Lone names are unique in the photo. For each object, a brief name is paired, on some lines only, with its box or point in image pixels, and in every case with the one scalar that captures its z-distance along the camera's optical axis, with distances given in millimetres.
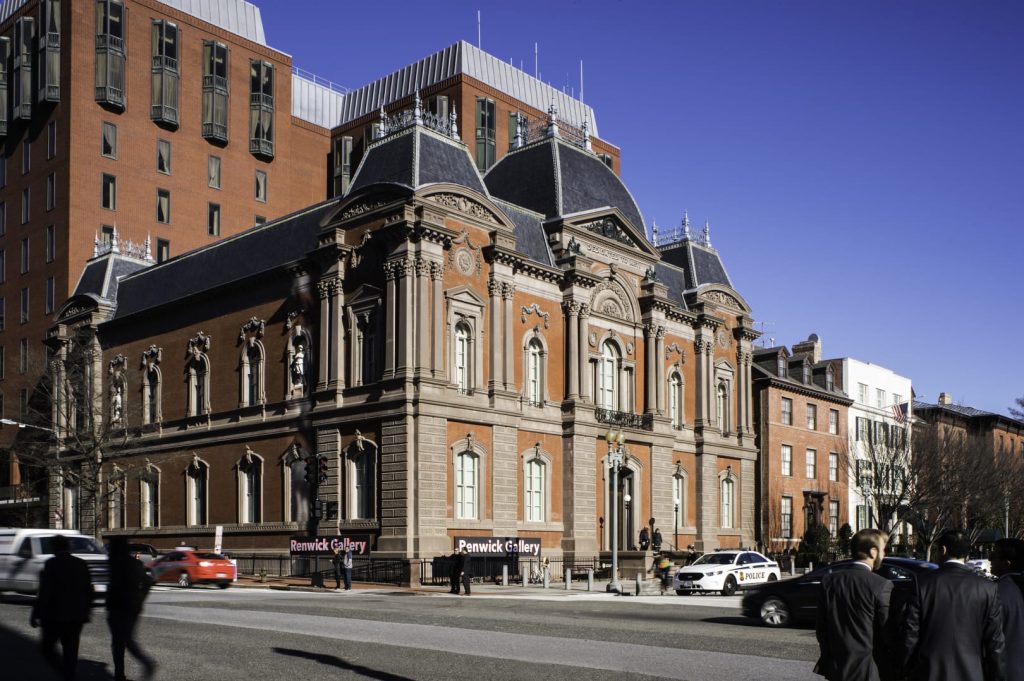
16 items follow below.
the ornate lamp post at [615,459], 41516
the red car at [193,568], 39219
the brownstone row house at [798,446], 68438
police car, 38312
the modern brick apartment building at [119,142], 68375
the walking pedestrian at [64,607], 13031
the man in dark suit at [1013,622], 8938
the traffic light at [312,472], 43191
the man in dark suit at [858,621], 9125
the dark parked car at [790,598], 25016
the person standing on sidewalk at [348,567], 39200
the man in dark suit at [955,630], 8422
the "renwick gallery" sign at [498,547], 45281
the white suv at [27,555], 29062
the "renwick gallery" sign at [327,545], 44688
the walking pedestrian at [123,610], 13531
